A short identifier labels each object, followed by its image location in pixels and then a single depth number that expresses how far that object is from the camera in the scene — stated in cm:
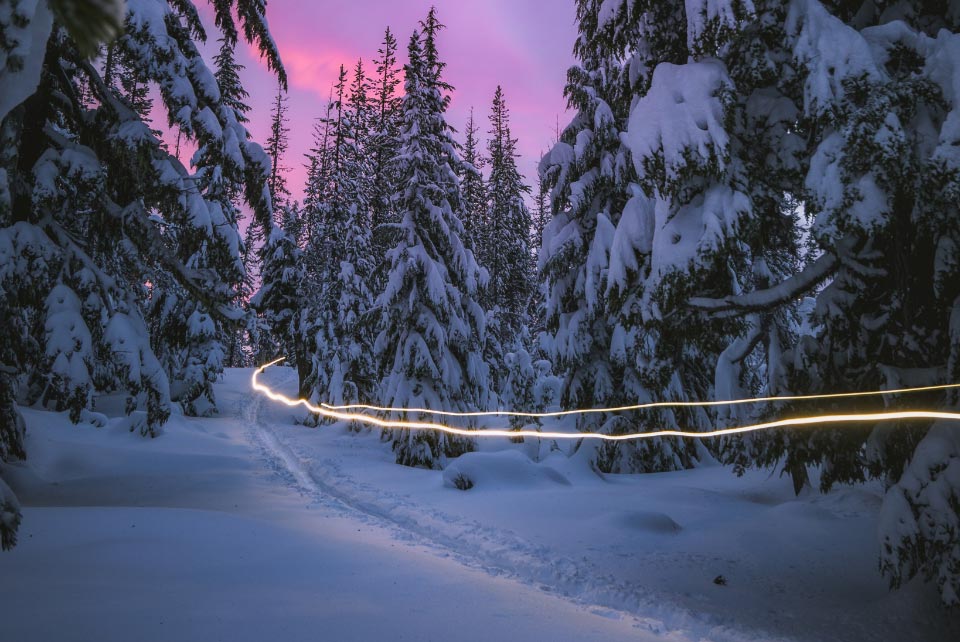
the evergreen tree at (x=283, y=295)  2973
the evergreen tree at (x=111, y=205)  750
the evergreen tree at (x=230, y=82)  2655
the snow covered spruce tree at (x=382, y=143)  1795
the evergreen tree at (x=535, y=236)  3523
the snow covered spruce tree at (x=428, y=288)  1628
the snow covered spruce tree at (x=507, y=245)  3031
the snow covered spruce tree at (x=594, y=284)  1428
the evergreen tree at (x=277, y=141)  4464
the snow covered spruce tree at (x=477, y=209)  3086
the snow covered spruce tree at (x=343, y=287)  2608
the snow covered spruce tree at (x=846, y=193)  457
